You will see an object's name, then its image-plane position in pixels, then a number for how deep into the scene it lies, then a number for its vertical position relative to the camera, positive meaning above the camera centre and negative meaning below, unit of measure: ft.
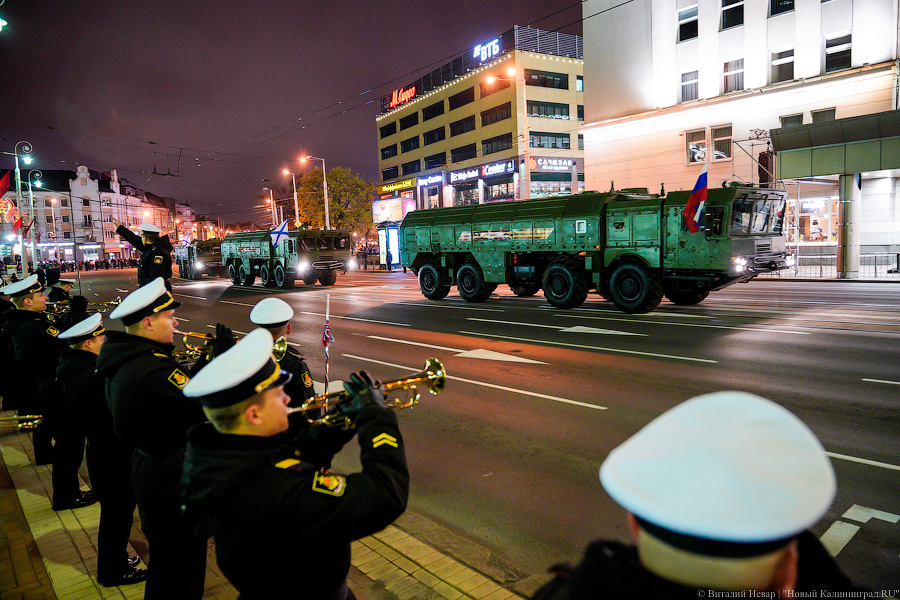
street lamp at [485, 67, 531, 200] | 165.07 +22.56
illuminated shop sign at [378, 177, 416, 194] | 205.18 +27.28
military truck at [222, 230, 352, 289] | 91.40 +0.80
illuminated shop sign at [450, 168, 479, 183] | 182.19 +26.22
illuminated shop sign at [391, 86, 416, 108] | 215.51 +63.85
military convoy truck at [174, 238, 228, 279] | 131.95 +1.64
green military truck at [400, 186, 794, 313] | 46.03 -0.02
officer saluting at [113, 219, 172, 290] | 30.78 +0.90
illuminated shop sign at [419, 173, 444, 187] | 195.43 +27.10
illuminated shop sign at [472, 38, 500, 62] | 175.52 +65.63
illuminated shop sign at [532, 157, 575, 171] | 164.66 +25.73
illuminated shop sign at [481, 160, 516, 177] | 167.42 +25.73
